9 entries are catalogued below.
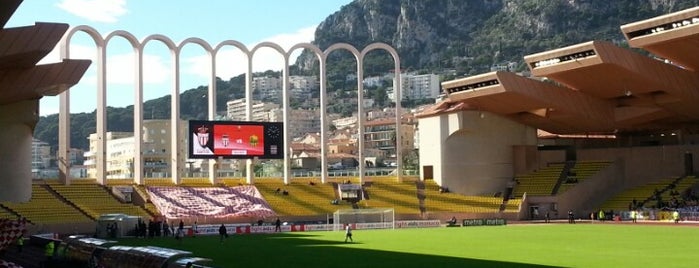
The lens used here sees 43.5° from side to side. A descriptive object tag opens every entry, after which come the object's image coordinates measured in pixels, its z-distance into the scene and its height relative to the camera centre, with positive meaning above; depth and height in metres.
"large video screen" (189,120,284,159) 65.38 +2.93
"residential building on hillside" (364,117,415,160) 196.00 +8.95
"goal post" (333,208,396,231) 61.81 -3.07
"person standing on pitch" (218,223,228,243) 46.75 -2.87
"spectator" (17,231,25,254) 37.82 -2.77
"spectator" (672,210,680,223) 58.88 -3.11
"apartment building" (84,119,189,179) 178.66 +6.87
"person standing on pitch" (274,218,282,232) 59.44 -3.37
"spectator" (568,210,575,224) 63.78 -3.38
